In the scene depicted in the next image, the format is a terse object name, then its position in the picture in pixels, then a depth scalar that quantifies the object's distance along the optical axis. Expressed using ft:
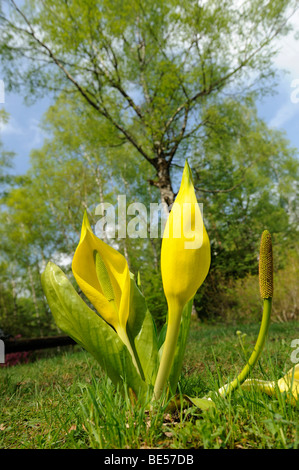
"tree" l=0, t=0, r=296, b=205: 18.28
